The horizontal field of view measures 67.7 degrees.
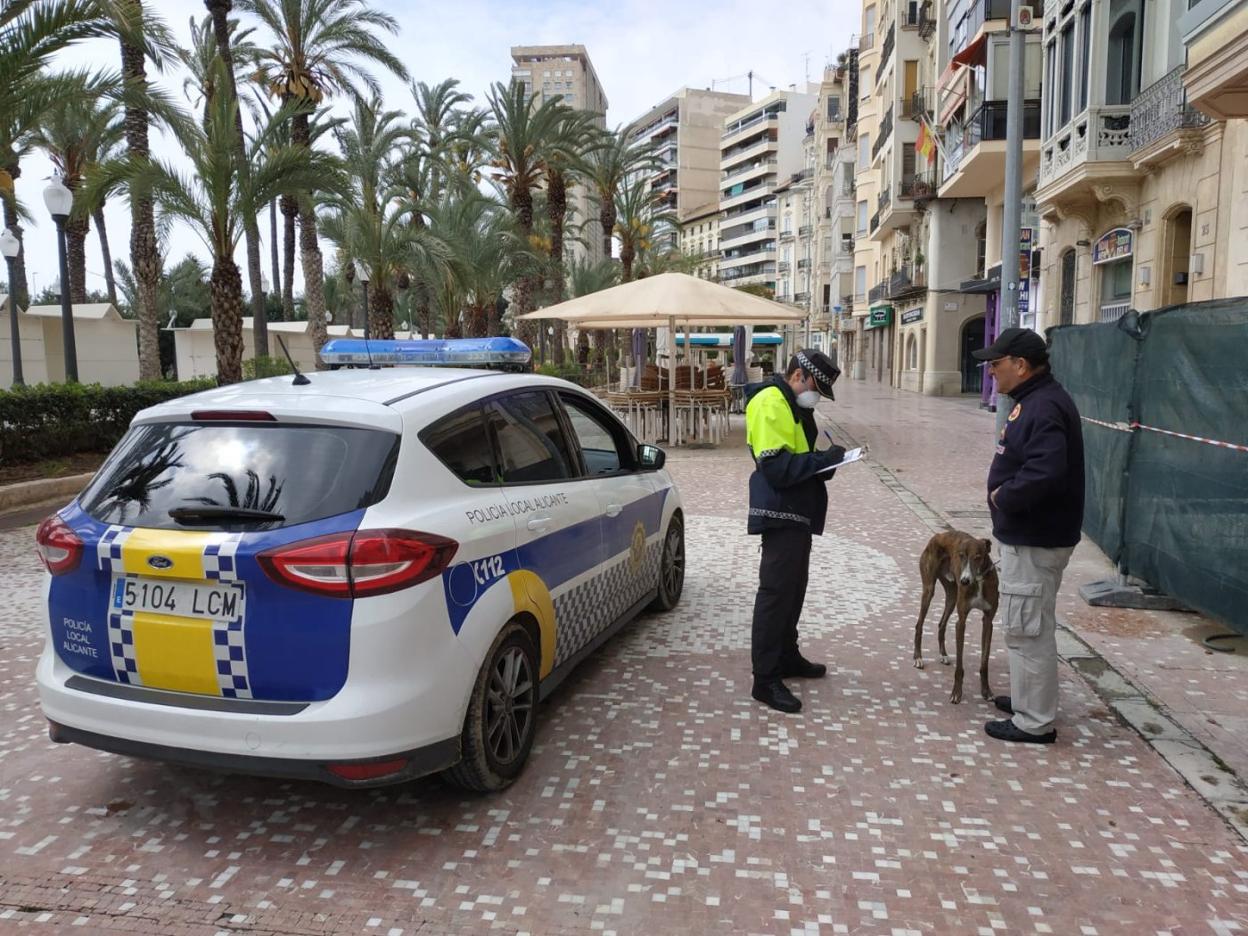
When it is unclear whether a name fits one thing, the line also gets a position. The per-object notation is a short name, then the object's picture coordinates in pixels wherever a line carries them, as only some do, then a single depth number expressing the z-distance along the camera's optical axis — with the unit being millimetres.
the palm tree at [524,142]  25547
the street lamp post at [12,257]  18422
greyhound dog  4578
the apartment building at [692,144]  126125
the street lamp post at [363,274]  25797
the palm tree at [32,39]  10258
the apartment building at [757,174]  105438
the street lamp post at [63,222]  14000
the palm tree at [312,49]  23547
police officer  4332
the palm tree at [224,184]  14656
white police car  3012
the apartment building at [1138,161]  13445
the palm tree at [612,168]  33812
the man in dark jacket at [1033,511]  3854
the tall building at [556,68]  143875
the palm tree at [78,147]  21875
